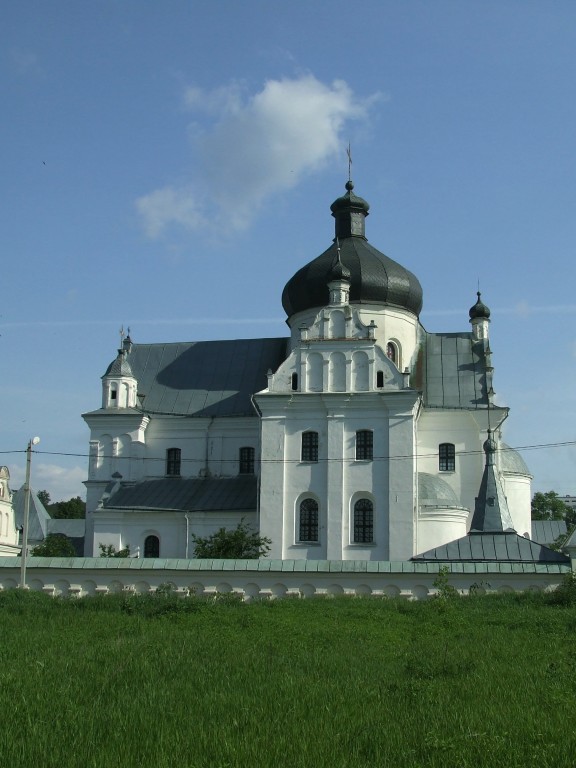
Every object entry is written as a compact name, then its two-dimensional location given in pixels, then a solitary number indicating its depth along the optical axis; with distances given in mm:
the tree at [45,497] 122625
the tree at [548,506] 87688
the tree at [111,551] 37281
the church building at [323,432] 35844
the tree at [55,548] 44094
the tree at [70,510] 93688
